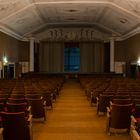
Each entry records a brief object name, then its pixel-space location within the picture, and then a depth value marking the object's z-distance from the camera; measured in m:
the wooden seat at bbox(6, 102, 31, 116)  4.14
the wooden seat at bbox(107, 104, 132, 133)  4.35
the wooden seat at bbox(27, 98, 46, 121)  5.30
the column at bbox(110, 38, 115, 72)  19.78
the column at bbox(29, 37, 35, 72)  19.87
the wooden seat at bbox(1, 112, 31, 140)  3.39
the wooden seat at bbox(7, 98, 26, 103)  4.81
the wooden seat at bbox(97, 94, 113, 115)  5.91
